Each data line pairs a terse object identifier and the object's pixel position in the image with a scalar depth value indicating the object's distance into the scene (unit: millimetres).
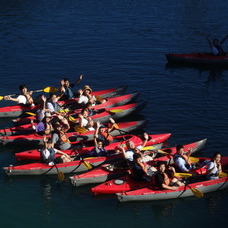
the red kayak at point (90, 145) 21312
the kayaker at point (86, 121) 23250
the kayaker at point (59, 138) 21406
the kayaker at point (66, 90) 26516
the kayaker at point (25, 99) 26344
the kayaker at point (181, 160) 19022
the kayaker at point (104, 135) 21506
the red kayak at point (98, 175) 19375
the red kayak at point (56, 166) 20391
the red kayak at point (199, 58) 32875
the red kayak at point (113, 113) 24922
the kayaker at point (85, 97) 25422
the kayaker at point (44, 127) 23094
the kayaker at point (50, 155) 20312
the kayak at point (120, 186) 18641
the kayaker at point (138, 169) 18438
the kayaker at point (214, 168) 18516
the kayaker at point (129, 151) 19675
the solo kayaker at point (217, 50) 32906
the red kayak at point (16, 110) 26359
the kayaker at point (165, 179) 17842
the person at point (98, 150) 20875
